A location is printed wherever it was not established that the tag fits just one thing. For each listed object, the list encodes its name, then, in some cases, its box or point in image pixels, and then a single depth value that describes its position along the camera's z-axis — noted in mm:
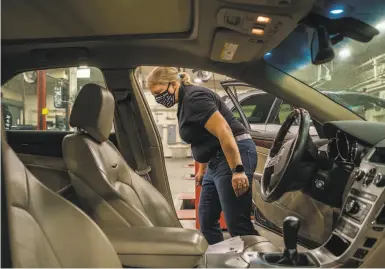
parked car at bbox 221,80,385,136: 2545
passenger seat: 925
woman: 2143
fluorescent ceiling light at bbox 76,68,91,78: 2617
